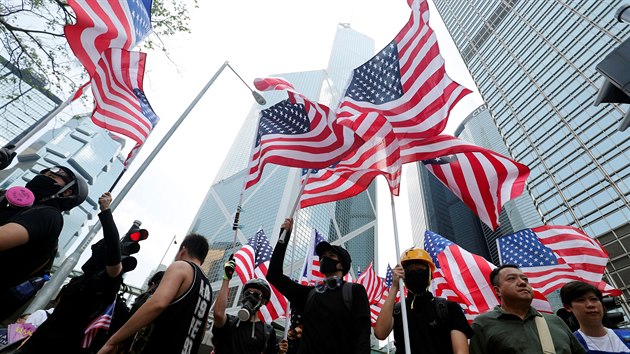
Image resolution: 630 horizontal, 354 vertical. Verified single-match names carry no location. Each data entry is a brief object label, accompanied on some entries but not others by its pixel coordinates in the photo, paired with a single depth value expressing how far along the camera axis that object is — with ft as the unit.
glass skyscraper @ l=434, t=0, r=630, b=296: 83.35
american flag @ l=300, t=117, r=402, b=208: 15.12
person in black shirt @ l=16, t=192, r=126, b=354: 7.87
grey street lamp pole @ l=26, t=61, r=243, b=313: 16.06
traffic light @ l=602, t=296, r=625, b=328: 13.24
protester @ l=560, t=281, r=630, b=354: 9.45
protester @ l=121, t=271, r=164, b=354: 6.82
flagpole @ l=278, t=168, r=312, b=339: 10.12
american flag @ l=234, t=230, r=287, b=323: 24.58
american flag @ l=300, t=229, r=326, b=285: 26.81
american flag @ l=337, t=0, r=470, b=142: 14.15
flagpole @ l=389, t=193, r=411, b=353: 7.96
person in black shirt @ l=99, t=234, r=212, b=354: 6.48
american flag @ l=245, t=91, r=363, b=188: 15.08
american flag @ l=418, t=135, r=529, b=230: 15.07
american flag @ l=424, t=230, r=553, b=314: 20.20
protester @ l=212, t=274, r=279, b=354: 11.19
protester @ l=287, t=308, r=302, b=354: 14.74
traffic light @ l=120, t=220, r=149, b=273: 10.59
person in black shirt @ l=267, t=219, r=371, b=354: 7.79
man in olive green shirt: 7.91
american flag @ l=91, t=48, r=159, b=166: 15.75
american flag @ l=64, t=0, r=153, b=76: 14.19
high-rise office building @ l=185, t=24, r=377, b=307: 247.70
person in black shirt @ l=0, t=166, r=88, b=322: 6.76
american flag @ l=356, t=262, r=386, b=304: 33.58
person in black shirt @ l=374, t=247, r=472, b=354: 8.38
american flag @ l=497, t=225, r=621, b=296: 21.81
